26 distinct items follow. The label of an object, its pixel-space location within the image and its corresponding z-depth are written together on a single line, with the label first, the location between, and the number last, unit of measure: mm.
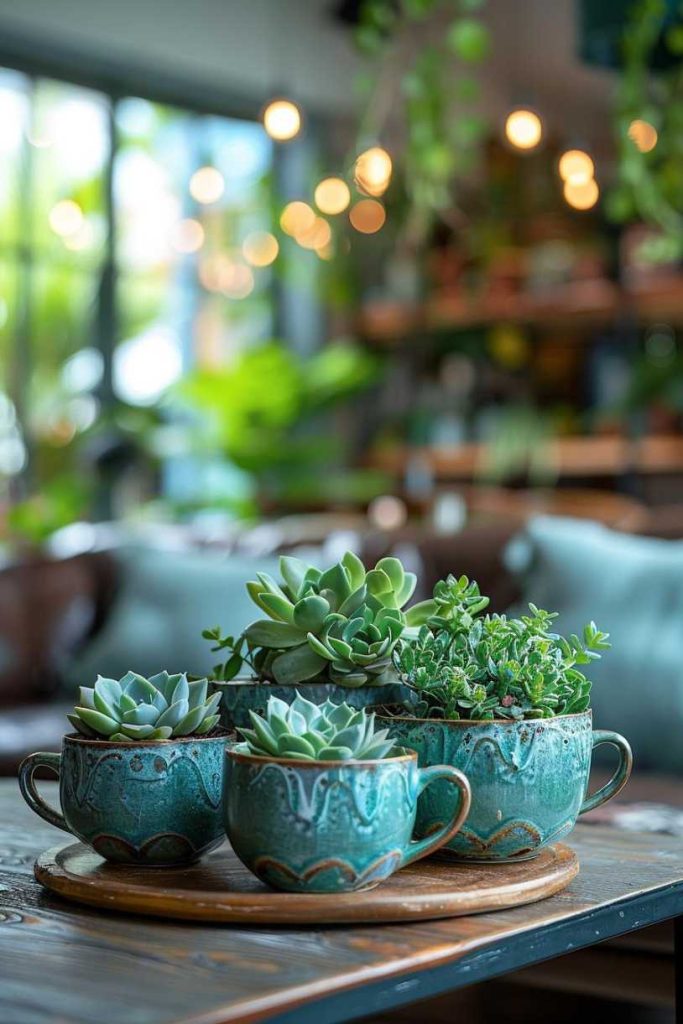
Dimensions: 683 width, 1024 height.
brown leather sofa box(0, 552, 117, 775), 3373
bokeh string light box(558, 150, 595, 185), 3842
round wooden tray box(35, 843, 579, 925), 977
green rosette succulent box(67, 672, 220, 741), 1077
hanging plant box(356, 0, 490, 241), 3500
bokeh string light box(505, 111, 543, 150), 3656
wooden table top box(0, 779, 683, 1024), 821
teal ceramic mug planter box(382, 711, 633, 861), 1070
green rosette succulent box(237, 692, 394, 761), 984
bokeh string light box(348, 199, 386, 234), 6309
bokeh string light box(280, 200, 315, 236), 4984
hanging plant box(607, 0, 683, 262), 3381
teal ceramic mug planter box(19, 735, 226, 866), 1065
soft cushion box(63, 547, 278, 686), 3154
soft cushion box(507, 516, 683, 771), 2350
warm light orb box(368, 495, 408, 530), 5638
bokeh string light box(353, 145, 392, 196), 3815
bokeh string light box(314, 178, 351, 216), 4715
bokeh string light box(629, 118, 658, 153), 3565
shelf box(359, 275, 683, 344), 5801
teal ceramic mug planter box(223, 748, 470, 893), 963
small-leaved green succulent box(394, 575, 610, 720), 1094
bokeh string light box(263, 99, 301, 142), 3801
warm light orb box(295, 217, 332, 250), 5352
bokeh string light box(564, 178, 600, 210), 3998
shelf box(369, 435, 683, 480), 5777
